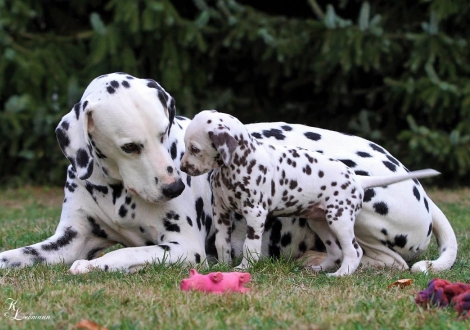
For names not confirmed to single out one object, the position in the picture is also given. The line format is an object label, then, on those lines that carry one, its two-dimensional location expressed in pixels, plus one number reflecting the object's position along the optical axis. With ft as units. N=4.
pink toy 26.27
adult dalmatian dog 30.22
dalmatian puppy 30.42
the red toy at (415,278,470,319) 23.98
